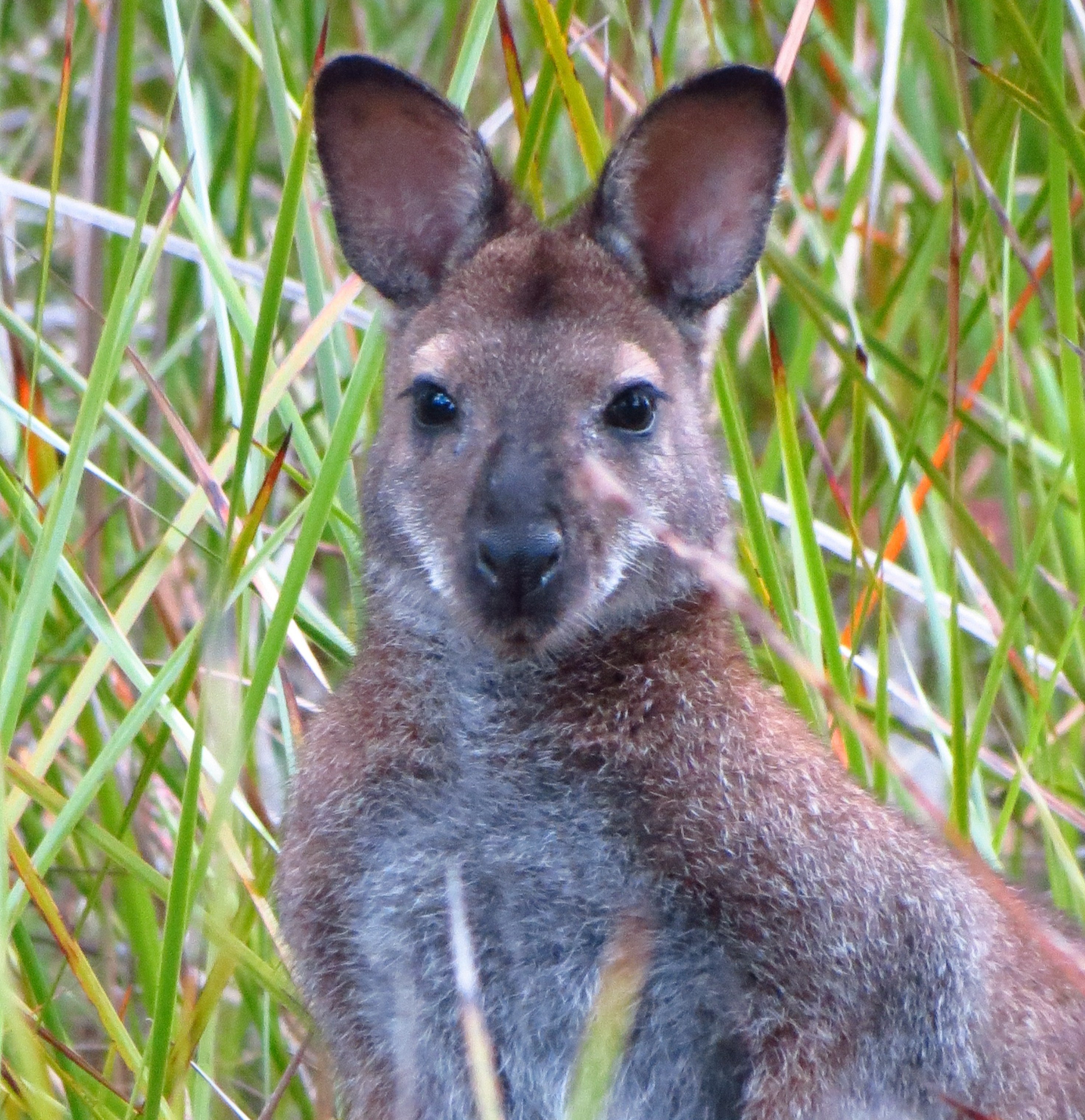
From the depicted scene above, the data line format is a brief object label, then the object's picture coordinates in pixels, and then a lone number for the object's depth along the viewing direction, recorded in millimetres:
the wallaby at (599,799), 5539
